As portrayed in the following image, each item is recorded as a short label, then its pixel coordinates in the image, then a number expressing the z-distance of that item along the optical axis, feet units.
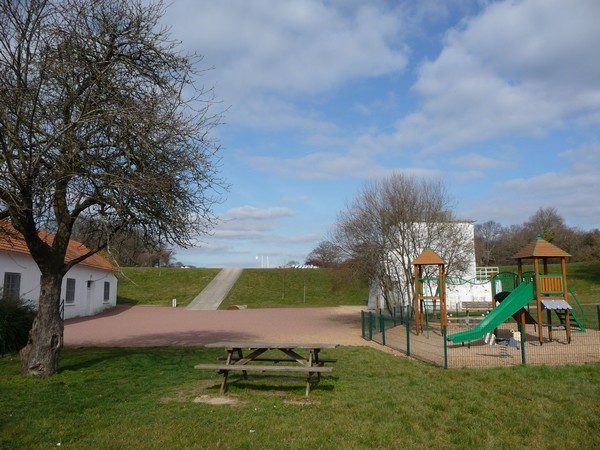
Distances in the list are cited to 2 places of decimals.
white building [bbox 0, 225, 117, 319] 67.31
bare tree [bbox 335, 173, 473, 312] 73.36
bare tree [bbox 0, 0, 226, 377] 25.85
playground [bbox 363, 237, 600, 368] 39.34
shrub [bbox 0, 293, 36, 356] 42.00
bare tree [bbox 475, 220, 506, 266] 256.52
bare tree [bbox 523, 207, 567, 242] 247.19
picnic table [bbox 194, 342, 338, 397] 25.34
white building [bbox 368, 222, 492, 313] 74.84
